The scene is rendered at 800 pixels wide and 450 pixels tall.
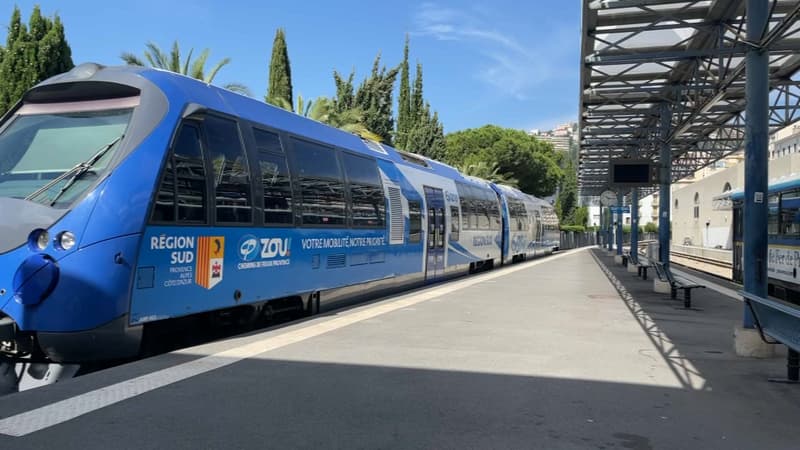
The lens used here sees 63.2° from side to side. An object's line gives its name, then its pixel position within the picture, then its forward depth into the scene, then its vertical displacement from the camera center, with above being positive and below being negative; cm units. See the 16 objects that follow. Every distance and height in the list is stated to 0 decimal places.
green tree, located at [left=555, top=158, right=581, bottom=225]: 8850 +335
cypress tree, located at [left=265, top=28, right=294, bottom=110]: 3244 +734
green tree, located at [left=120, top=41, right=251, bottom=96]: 2339 +560
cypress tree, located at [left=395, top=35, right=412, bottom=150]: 4866 +882
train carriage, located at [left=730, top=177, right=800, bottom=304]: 1494 -29
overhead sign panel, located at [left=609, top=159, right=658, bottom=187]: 1909 +155
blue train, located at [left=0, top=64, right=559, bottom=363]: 589 +7
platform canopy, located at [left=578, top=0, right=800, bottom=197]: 1238 +372
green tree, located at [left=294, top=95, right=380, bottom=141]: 2730 +463
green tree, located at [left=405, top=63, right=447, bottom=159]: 4494 +626
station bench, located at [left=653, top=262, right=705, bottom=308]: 1329 -129
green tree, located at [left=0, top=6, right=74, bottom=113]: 2017 +496
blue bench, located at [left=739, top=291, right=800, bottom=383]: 646 -105
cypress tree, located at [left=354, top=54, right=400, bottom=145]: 3575 +683
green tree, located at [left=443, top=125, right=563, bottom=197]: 6134 +657
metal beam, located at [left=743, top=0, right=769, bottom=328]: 822 +83
